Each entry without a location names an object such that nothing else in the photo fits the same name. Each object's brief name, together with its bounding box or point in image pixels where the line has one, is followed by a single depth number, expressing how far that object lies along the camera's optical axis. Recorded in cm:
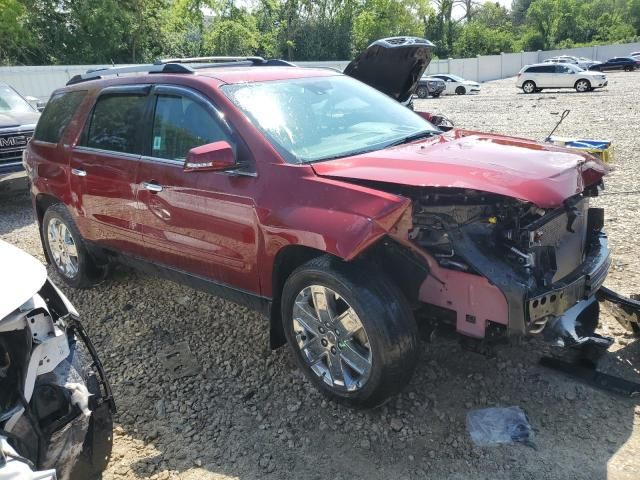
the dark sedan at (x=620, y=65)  4569
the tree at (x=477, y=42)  6141
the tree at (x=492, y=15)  8275
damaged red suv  292
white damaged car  215
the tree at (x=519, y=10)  9557
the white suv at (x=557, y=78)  3019
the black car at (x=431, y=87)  3294
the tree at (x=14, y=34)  2741
